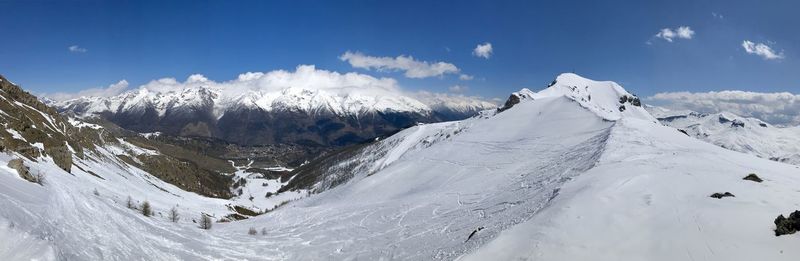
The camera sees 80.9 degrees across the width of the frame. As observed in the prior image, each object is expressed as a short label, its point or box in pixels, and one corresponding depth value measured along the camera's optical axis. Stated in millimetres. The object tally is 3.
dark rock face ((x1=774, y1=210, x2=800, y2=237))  22516
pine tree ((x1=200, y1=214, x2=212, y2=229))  49681
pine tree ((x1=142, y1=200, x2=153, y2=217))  45950
